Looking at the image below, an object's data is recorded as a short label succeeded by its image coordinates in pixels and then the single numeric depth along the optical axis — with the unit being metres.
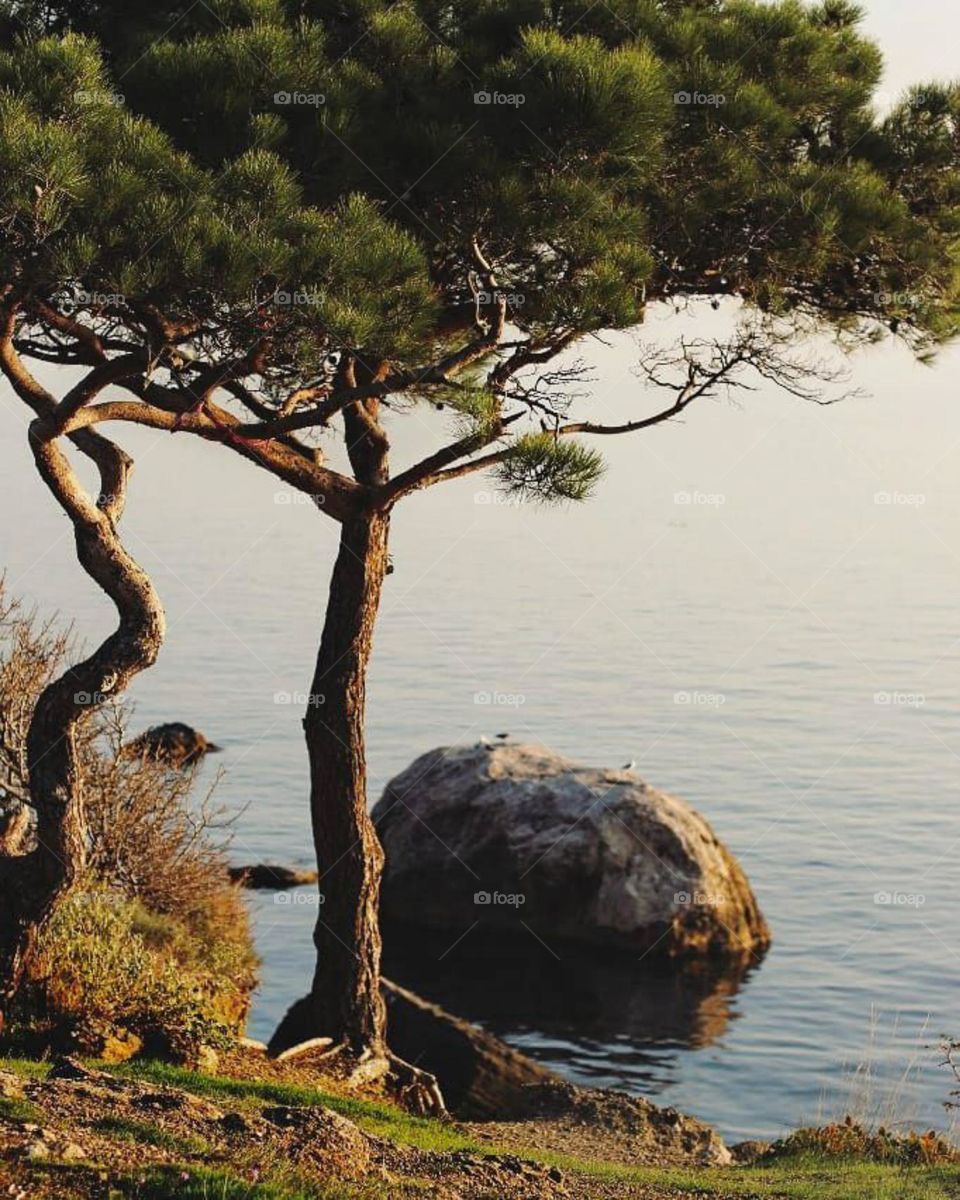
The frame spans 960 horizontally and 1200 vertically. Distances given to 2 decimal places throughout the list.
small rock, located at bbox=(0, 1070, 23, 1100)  9.57
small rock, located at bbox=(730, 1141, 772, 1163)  14.82
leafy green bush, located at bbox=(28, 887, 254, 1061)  12.73
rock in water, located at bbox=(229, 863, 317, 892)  23.64
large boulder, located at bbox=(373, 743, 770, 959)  20.48
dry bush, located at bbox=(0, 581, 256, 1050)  14.26
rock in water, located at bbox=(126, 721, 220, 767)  28.39
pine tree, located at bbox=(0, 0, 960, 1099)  10.95
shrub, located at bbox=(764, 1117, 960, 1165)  13.06
